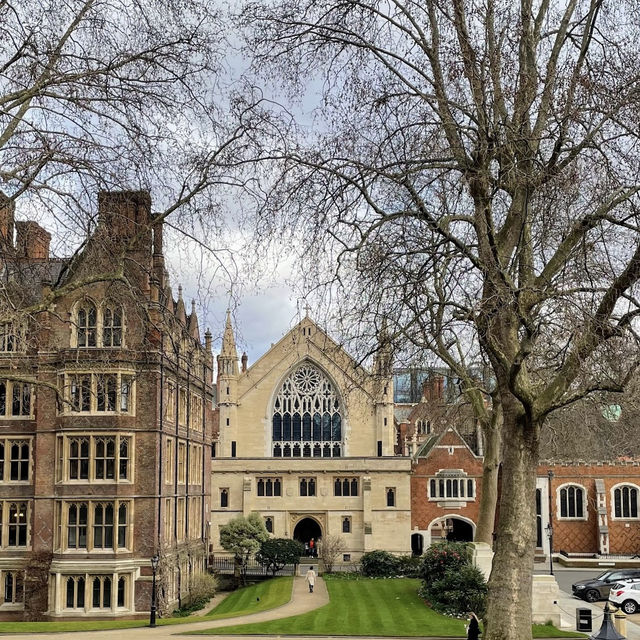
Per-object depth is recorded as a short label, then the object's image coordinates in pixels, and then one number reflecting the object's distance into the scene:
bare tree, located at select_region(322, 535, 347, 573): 42.25
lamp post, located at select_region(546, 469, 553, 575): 43.19
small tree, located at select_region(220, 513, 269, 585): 41.88
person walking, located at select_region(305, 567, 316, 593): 32.41
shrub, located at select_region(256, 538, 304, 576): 40.97
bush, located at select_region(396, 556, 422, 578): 39.31
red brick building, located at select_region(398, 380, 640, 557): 48.97
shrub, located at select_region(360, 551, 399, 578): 39.28
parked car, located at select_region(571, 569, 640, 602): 30.28
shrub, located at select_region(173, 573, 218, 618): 31.00
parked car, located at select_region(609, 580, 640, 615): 27.25
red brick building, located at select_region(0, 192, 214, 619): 27.41
